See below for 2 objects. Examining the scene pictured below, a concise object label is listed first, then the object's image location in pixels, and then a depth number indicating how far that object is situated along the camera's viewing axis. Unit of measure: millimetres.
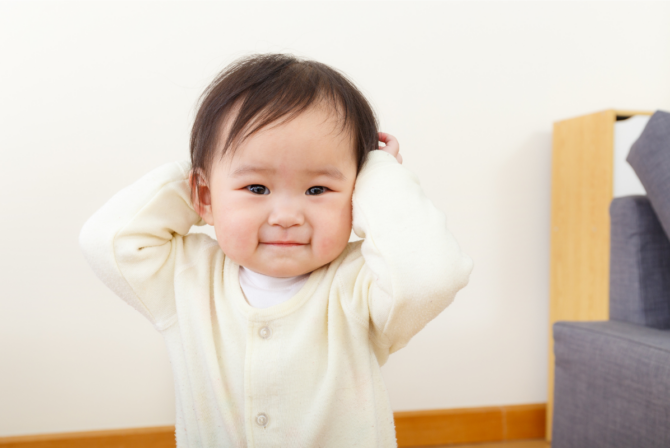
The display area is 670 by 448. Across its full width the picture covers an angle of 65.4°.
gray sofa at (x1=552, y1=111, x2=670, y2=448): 1017
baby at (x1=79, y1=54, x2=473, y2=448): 706
